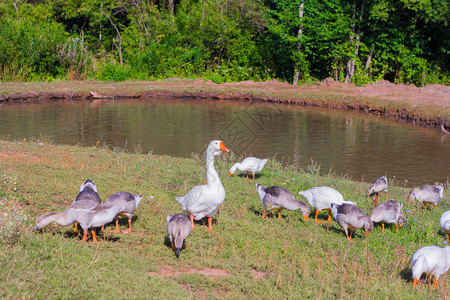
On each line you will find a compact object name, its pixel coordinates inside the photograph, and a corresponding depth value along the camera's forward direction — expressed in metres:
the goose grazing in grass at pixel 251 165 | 10.92
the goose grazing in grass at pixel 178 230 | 6.12
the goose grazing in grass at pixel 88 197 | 6.54
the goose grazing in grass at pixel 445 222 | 7.62
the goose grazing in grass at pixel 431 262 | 5.88
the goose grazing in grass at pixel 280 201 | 7.97
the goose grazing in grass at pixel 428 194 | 9.41
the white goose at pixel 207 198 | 7.09
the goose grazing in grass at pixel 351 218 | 7.43
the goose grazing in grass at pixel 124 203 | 6.79
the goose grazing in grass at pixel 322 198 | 8.19
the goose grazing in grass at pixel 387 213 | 7.89
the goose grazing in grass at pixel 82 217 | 6.23
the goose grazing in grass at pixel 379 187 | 9.77
